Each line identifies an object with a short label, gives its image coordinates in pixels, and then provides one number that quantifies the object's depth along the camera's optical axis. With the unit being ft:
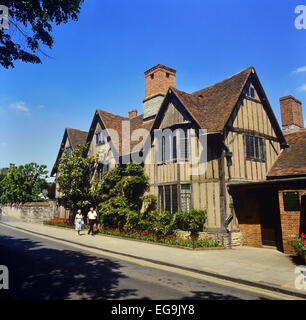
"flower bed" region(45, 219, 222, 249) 40.81
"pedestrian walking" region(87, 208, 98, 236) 54.12
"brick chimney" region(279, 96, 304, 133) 64.64
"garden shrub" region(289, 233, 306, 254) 29.89
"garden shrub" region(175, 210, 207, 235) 43.55
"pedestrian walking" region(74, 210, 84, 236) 53.42
